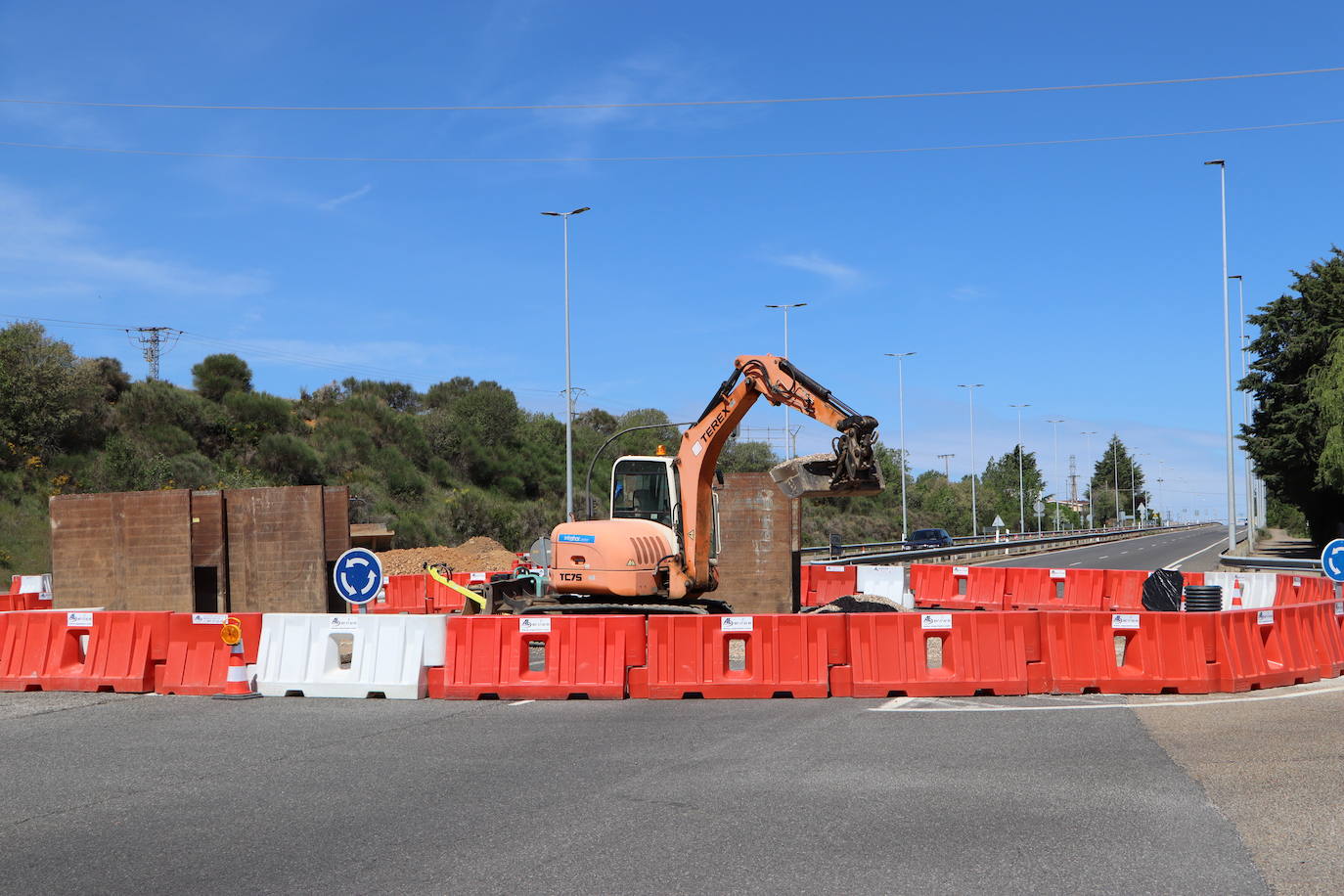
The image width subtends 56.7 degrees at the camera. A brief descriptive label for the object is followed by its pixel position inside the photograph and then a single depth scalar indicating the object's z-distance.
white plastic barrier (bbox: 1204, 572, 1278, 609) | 21.02
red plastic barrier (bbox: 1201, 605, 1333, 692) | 12.52
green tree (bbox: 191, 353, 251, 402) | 56.62
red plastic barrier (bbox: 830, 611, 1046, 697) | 12.38
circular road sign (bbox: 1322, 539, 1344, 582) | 17.53
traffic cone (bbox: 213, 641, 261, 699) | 12.83
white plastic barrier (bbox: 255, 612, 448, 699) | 12.70
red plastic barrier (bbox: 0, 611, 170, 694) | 13.22
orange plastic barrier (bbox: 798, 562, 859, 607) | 26.64
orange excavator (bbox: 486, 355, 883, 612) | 15.18
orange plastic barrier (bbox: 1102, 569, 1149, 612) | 24.47
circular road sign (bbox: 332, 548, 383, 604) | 14.72
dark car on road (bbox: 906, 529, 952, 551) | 62.09
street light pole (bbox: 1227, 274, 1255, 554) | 56.53
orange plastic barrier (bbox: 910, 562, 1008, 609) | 26.95
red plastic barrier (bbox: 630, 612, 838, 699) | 12.37
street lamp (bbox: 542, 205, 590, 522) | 34.02
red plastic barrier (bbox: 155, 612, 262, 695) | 13.01
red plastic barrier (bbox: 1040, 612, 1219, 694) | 12.45
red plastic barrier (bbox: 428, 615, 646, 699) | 12.48
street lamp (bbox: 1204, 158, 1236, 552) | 41.62
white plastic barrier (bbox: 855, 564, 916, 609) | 25.98
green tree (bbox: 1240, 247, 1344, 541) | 48.66
